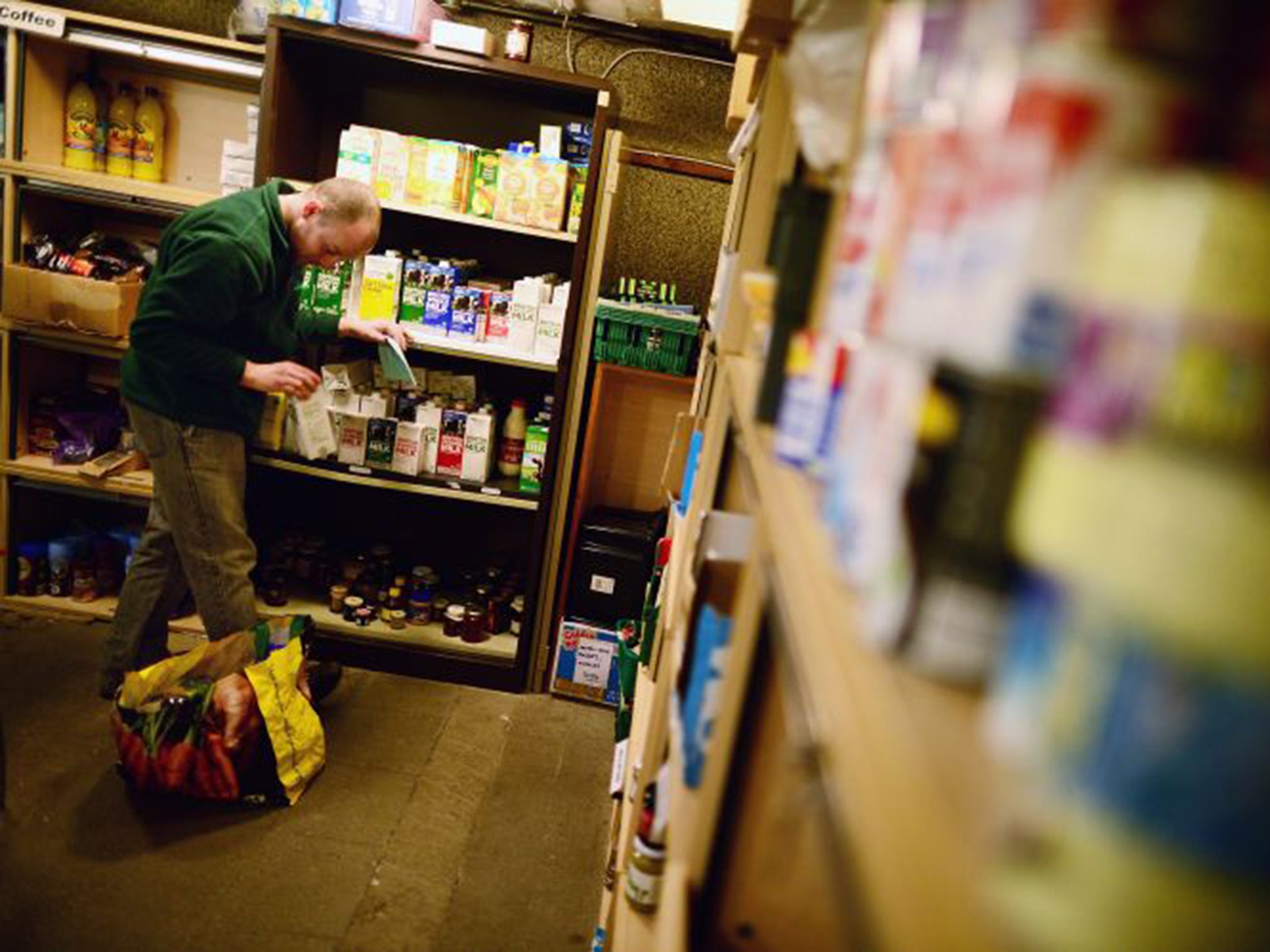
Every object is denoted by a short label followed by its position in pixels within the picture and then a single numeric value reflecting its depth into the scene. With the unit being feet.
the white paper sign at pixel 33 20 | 9.62
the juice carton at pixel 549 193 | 9.84
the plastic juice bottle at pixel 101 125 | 10.80
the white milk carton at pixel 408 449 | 10.56
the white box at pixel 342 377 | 10.34
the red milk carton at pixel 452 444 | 10.66
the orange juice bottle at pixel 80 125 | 10.63
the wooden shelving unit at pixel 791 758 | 0.99
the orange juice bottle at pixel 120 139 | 10.75
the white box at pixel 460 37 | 9.24
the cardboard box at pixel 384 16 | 9.06
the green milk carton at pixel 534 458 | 10.68
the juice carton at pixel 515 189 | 9.86
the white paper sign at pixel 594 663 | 11.12
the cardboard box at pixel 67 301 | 10.03
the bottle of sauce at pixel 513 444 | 11.07
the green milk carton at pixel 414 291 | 10.27
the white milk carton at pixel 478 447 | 10.63
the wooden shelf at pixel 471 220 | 9.87
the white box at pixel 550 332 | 10.35
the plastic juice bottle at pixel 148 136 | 10.83
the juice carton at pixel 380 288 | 10.15
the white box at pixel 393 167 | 9.86
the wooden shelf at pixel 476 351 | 10.18
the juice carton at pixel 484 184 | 9.95
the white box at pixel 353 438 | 10.53
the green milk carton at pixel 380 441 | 10.57
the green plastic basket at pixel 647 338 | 10.23
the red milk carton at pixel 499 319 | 10.41
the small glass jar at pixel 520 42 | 9.57
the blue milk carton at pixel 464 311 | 10.37
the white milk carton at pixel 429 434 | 10.60
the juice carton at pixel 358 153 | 9.77
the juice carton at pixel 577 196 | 10.03
